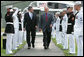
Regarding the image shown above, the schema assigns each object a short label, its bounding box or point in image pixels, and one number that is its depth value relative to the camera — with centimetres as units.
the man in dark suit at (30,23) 1727
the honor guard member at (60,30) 1851
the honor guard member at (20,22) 1875
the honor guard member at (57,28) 2093
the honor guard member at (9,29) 1487
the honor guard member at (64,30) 1644
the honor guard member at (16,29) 1698
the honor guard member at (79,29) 1110
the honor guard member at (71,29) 1446
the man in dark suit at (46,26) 1722
